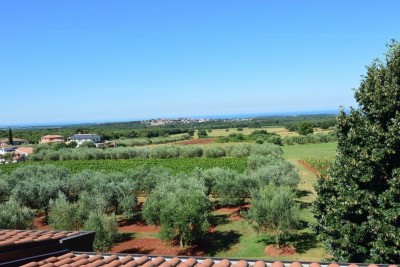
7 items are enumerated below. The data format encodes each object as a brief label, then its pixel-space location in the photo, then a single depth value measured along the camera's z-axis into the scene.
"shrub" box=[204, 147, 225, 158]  77.56
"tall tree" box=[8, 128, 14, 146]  134.25
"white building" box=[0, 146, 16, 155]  111.38
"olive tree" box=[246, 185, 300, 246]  21.91
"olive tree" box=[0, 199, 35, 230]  23.45
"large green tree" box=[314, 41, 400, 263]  11.97
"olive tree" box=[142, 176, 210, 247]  22.36
